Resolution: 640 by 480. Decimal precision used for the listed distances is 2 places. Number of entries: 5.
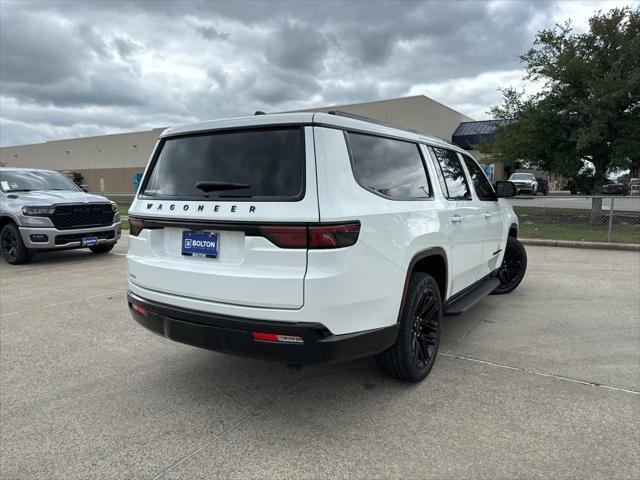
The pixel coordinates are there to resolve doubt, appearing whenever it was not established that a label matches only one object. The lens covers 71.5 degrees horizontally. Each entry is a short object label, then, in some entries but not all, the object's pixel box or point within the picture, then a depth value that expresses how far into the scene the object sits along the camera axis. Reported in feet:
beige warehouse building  97.55
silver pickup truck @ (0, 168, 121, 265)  26.89
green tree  44.83
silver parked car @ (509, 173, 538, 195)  88.22
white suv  8.27
